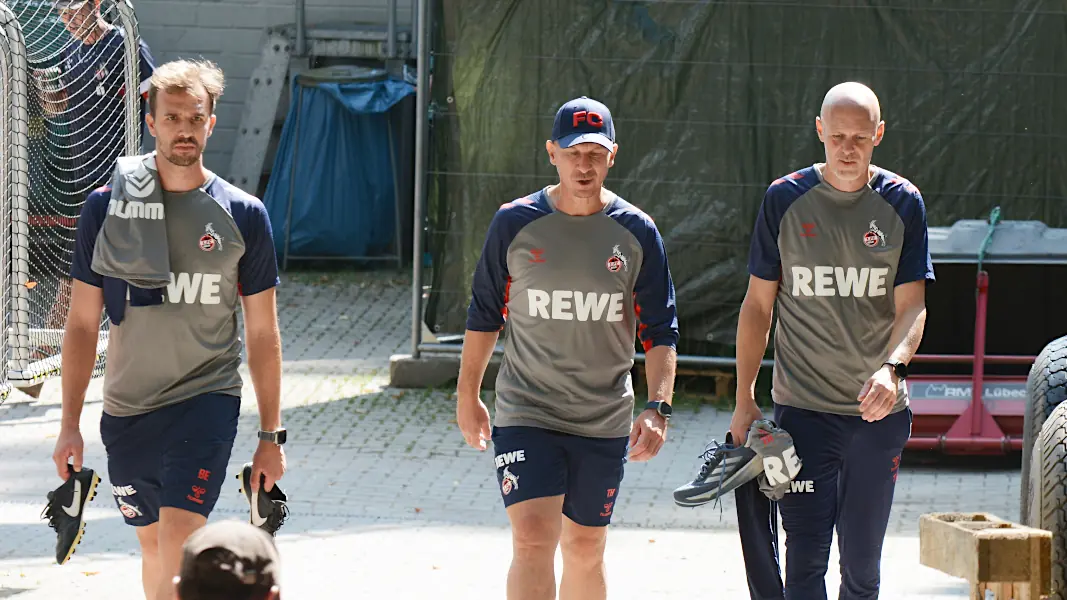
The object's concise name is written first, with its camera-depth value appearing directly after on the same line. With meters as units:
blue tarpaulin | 34.19
